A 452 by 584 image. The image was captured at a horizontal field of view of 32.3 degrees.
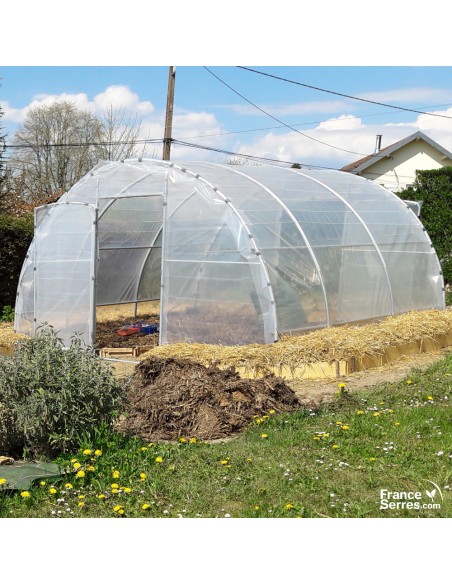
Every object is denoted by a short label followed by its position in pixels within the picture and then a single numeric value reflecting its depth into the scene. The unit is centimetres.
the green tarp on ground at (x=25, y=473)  536
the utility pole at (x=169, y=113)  1931
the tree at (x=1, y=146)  2070
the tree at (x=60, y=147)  3162
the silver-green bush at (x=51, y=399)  601
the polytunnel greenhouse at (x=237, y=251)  1082
